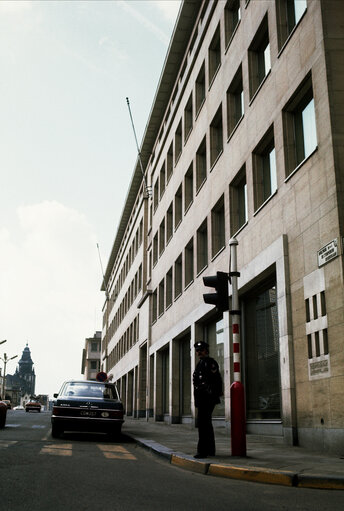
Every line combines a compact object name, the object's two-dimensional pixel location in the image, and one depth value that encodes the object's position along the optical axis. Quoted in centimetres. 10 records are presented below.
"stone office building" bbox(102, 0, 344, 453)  1152
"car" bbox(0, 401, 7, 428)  1803
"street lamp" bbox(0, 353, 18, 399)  9525
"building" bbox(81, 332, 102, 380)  11901
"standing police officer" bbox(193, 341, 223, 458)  972
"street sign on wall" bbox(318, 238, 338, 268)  1082
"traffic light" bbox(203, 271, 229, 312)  1023
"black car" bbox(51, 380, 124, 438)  1477
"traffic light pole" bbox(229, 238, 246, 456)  966
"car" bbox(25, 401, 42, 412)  7006
